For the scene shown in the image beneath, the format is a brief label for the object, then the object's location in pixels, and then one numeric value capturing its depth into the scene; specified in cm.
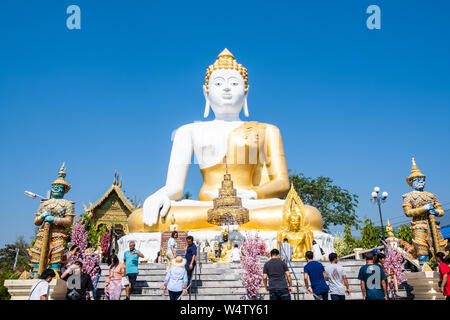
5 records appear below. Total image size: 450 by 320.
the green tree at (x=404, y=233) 2139
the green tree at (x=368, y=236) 2203
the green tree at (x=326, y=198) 3052
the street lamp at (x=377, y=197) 1803
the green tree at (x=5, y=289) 1081
